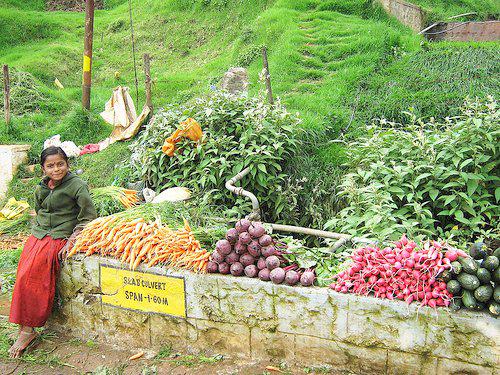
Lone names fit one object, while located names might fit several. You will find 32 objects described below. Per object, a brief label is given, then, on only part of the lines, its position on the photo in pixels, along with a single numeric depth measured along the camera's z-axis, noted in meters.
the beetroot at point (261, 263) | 3.90
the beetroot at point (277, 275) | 3.74
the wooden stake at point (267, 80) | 7.14
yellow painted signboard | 4.14
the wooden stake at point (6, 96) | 9.53
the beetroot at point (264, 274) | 3.82
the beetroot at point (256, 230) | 3.97
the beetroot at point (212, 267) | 4.03
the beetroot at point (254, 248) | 3.93
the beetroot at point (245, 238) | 3.95
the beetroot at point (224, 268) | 3.99
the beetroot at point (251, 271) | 3.89
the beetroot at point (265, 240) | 3.97
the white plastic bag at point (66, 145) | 8.76
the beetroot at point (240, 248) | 3.95
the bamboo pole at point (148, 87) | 8.63
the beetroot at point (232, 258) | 3.97
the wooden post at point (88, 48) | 9.73
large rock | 9.05
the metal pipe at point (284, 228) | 4.16
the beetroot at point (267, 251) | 3.94
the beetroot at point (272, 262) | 3.84
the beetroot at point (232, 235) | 4.00
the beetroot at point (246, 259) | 3.93
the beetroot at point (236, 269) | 3.93
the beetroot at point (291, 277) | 3.73
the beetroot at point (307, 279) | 3.72
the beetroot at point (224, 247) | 3.98
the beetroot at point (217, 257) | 4.00
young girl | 4.38
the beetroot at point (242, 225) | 4.00
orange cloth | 5.92
